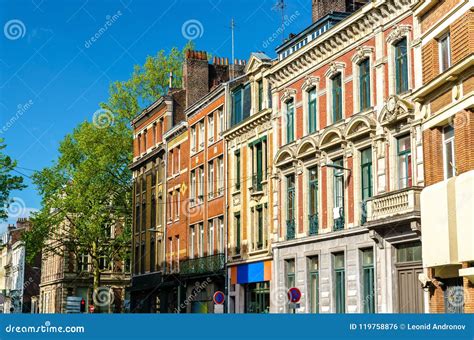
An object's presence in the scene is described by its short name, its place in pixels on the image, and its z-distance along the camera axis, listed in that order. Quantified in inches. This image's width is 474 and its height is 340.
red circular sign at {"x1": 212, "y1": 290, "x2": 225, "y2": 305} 1373.0
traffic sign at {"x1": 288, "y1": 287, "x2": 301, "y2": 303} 1127.6
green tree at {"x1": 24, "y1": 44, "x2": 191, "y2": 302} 2348.7
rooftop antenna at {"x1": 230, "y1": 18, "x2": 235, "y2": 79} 1996.3
